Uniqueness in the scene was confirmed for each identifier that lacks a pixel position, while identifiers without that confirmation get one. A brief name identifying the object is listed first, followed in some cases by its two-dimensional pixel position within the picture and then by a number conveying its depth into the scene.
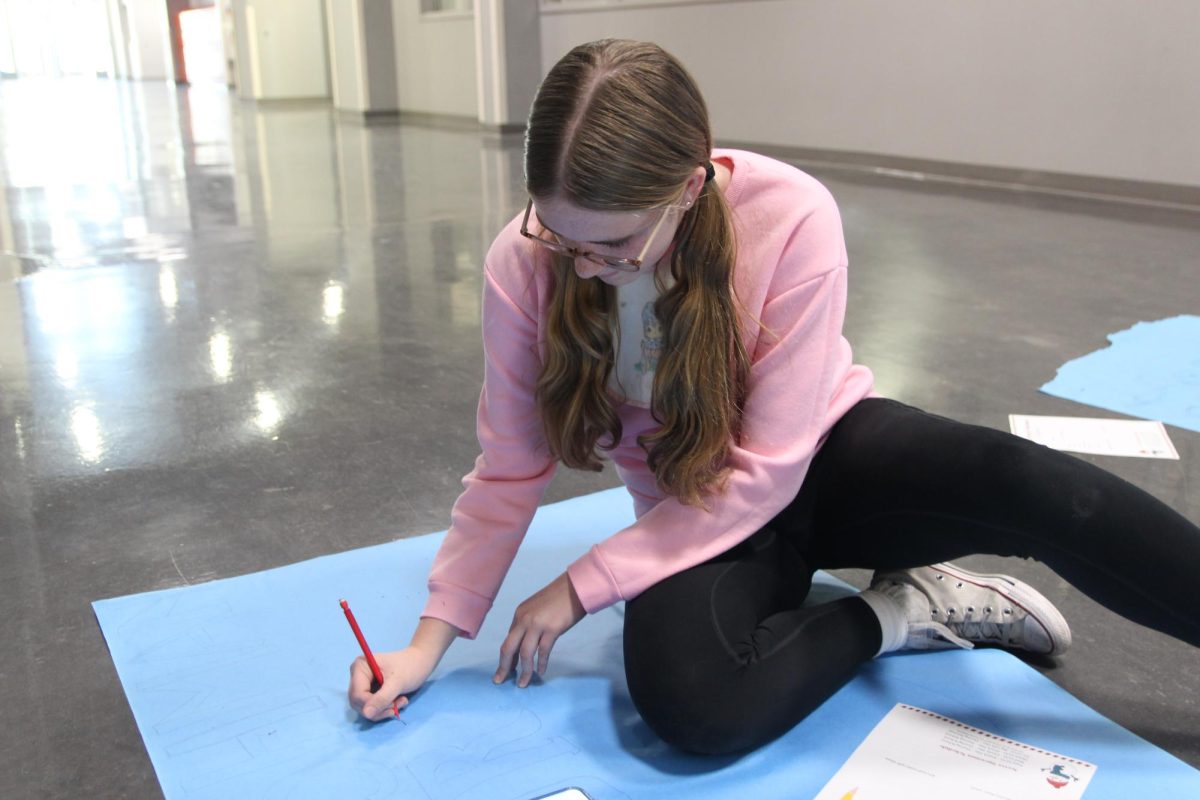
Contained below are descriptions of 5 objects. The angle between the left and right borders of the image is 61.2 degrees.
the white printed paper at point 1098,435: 1.69
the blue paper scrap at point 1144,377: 1.89
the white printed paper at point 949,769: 0.94
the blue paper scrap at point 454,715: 0.97
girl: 0.91
